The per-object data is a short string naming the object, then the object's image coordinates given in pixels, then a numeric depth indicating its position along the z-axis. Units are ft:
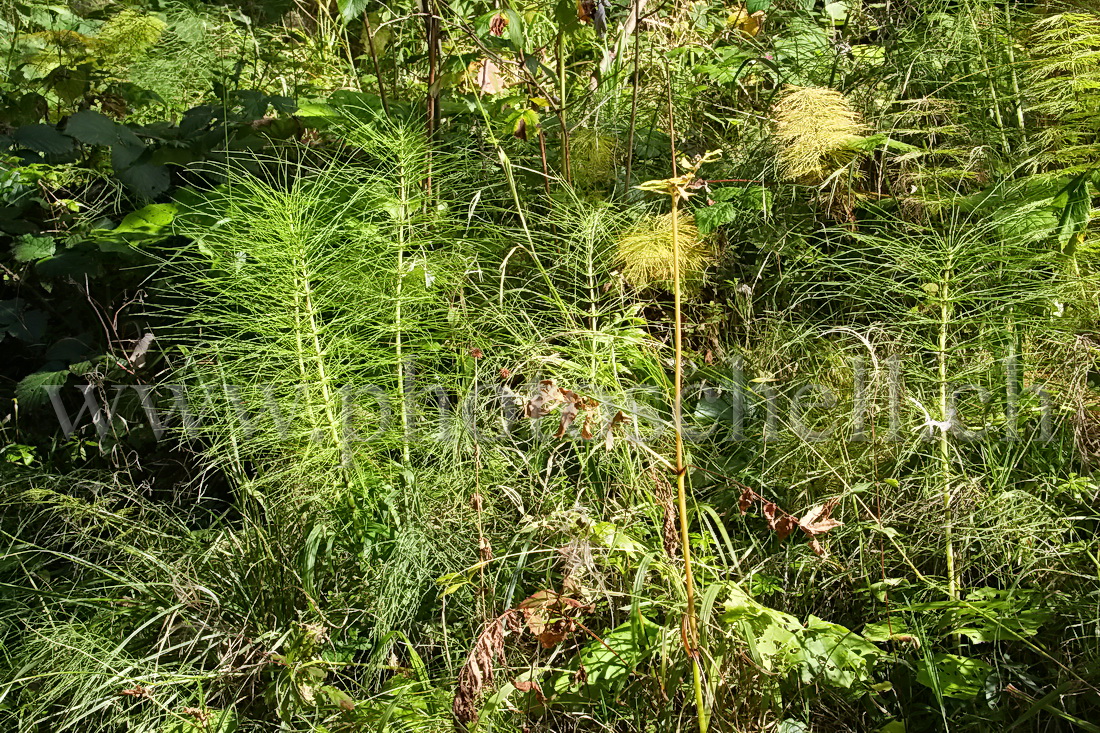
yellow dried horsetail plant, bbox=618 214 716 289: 8.07
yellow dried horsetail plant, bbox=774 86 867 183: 8.25
